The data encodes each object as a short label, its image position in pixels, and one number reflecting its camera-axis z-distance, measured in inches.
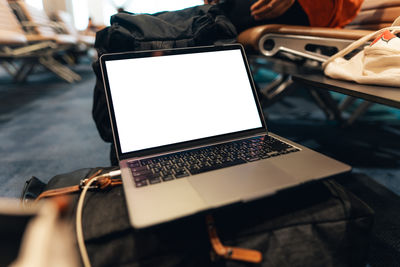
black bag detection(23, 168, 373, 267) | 15.5
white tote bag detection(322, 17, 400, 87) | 21.5
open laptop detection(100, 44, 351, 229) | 15.5
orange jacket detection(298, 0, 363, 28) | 34.4
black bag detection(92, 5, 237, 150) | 27.4
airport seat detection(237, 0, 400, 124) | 30.6
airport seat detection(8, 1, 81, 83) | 102.0
